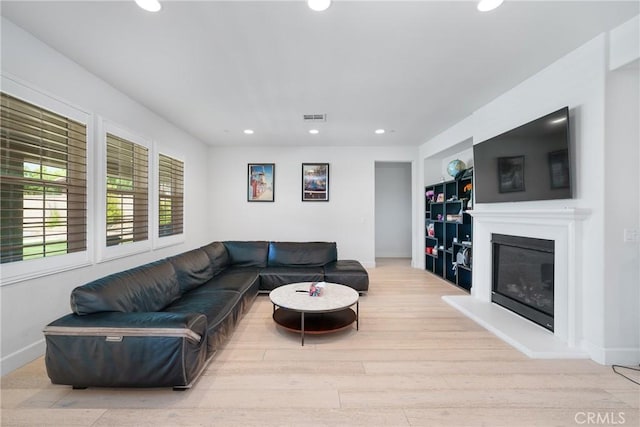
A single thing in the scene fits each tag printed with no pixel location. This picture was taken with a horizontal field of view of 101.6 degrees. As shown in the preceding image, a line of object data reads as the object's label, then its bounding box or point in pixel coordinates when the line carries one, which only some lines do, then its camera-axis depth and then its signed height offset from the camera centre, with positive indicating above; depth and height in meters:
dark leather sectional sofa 1.72 -0.86
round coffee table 2.53 -0.91
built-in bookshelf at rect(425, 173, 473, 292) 4.21 -0.30
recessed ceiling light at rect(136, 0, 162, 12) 1.74 +1.42
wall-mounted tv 2.34 +0.54
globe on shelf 4.21 +0.76
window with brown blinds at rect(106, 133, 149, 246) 2.96 +0.28
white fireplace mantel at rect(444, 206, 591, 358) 2.28 -0.72
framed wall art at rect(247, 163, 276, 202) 5.72 +0.79
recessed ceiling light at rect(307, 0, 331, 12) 1.73 +1.41
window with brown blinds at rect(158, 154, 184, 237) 4.00 +0.30
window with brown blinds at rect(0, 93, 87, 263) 1.97 +0.26
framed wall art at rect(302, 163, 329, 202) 5.71 +0.70
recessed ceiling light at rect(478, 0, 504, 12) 1.73 +1.41
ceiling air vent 3.83 +1.45
